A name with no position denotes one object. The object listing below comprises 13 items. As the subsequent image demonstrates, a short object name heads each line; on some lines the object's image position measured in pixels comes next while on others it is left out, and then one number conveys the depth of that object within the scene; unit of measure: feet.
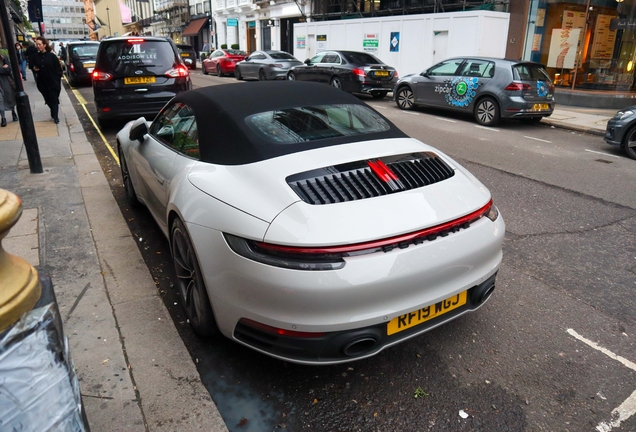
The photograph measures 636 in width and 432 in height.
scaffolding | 64.59
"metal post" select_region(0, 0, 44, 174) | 21.43
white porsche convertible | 7.75
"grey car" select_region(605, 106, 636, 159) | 28.37
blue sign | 70.23
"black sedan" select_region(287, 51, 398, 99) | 52.01
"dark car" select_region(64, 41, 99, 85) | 60.95
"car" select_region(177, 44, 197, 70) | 92.00
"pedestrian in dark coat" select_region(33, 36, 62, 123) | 35.73
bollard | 4.21
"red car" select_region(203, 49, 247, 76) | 86.74
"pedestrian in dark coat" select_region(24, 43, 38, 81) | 44.17
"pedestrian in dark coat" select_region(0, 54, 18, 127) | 34.36
